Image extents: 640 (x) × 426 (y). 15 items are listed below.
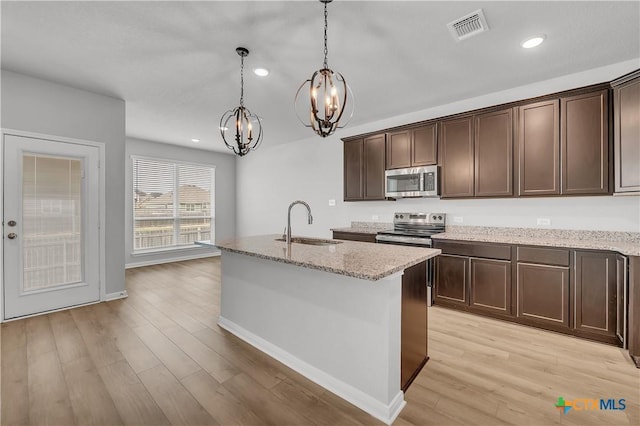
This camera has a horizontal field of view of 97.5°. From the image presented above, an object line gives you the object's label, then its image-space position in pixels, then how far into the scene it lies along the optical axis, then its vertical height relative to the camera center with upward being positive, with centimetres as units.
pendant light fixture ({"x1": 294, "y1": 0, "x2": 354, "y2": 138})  191 +74
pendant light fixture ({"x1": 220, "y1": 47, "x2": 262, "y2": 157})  255 +81
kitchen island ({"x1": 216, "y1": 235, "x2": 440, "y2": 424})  172 -73
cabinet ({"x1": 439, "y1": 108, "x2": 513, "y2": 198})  331 +72
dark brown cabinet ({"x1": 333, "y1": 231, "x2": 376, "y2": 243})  417 -37
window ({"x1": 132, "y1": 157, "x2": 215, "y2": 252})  609 +22
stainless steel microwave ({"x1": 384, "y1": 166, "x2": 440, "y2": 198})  386 +44
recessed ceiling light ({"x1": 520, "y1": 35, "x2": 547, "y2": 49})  243 +151
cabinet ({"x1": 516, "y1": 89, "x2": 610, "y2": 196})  276 +69
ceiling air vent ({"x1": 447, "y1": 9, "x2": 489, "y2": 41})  218 +152
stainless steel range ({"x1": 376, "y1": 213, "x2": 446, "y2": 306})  362 -26
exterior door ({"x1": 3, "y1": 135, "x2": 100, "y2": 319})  314 -14
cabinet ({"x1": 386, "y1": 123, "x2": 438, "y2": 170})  390 +95
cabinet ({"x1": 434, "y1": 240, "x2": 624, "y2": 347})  256 -77
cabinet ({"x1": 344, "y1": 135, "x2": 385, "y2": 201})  446 +74
